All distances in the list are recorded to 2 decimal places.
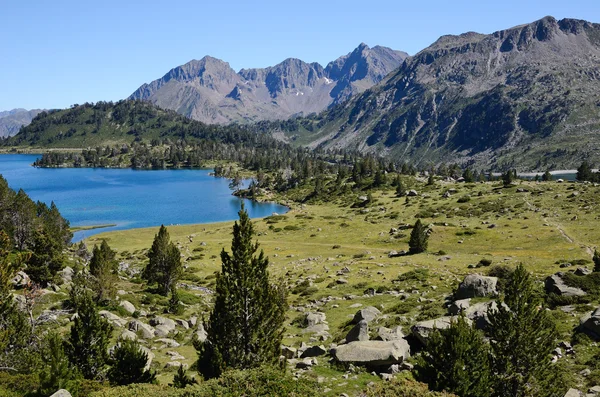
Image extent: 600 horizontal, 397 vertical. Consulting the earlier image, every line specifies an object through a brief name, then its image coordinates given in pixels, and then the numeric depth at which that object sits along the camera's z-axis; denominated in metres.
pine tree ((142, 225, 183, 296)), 50.97
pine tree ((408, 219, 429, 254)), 63.72
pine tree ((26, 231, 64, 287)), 43.19
